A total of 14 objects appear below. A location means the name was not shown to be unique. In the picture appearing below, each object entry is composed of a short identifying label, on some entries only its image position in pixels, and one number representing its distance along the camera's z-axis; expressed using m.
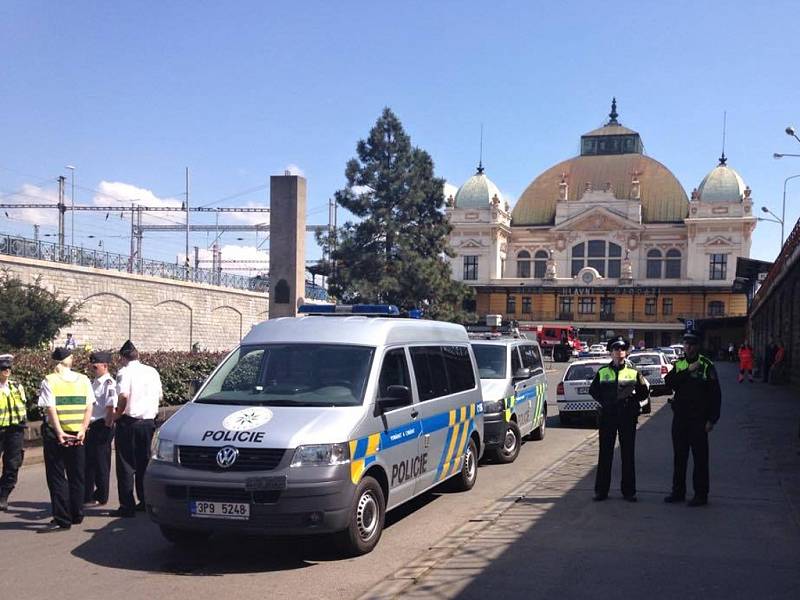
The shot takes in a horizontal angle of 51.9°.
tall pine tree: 39.59
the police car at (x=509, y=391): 12.30
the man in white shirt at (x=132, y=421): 8.70
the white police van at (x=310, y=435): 6.61
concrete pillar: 21.91
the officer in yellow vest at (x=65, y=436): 8.10
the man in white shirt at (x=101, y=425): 8.79
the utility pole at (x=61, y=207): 49.55
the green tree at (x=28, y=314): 24.03
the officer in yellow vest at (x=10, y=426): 8.80
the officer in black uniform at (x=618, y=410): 9.33
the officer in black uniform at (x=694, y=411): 9.06
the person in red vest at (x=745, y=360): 35.34
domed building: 86.75
